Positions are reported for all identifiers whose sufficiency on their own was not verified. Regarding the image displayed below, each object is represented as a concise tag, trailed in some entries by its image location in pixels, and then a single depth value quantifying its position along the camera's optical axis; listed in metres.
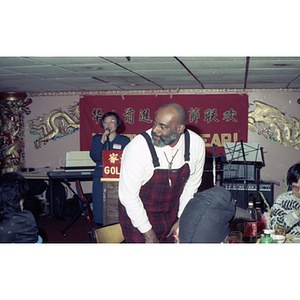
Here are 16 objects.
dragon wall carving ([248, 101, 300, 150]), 5.48
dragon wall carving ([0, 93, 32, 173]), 5.78
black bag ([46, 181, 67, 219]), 5.46
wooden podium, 3.45
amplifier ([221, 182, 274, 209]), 5.02
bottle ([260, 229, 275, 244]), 1.91
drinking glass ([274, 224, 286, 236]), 2.09
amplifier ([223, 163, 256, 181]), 5.19
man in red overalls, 2.14
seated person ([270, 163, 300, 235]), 2.25
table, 1.98
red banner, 5.50
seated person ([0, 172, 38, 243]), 1.83
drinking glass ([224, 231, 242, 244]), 1.92
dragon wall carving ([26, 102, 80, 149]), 6.00
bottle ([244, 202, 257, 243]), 1.96
